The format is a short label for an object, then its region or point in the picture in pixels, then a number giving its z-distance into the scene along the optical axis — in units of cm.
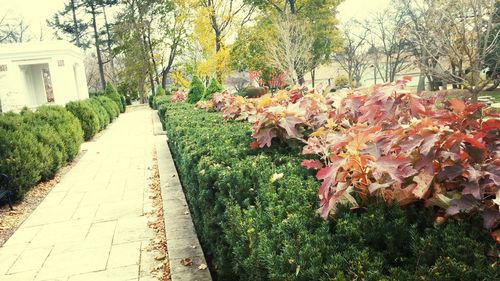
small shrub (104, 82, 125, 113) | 3096
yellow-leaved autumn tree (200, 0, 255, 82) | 3253
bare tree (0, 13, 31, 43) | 4441
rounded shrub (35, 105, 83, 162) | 916
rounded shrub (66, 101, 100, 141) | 1355
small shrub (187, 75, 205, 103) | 1503
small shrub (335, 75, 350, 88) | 3637
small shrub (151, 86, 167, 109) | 3333
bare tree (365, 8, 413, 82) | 3000
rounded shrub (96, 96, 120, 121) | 2063
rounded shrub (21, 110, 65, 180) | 747
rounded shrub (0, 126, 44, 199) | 618
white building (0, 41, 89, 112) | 2414
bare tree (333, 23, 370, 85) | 3519
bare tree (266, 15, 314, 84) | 2773
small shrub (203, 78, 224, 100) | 1353
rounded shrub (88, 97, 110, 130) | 1666
